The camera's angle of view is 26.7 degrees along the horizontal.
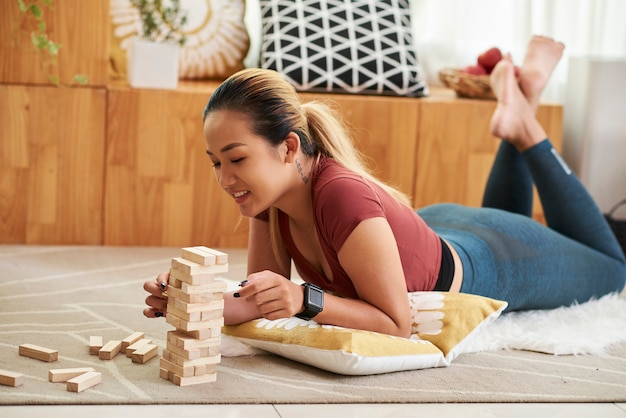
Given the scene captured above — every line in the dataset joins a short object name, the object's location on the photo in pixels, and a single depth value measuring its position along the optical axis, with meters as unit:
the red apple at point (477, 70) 3.65
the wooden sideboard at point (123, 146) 3.30
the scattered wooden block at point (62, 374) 2.39
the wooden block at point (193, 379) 2.40
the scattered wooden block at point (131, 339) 2.57
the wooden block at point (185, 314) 2.36
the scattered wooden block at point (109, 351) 2.51
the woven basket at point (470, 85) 3.59
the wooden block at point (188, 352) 2.39
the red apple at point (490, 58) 3.64
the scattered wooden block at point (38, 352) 2.49
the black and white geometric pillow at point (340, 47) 3.54
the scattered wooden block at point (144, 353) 2.50
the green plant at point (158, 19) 3.44
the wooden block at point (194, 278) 2.35
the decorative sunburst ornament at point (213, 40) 3.69
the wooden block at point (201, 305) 2.36
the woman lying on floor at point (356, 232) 2.46
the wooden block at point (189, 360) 2.39
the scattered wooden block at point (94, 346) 2.54
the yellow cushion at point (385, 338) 2.47
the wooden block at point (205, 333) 2.38
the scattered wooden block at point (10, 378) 2.36
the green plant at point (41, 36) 3.17
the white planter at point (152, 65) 3.38
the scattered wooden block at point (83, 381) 2.35
